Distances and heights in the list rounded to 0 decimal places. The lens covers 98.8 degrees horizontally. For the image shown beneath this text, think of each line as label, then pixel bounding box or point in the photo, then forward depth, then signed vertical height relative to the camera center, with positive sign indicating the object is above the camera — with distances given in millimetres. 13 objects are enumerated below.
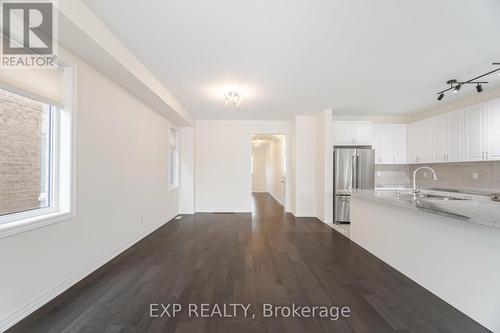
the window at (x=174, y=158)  5638 +276
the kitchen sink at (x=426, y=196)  2882 -383
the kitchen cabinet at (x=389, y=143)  5379 +640
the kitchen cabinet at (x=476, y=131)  3684 +659
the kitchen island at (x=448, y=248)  1714 -806
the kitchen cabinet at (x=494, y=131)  3489 +616
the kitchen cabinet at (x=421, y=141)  4777 +643
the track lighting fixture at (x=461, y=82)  3188 +1377
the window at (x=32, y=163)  1764 +55
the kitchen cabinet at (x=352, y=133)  5195 +862
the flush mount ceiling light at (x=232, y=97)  3785 +1283
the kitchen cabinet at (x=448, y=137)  4098 +634
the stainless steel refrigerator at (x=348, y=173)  4938 -107
